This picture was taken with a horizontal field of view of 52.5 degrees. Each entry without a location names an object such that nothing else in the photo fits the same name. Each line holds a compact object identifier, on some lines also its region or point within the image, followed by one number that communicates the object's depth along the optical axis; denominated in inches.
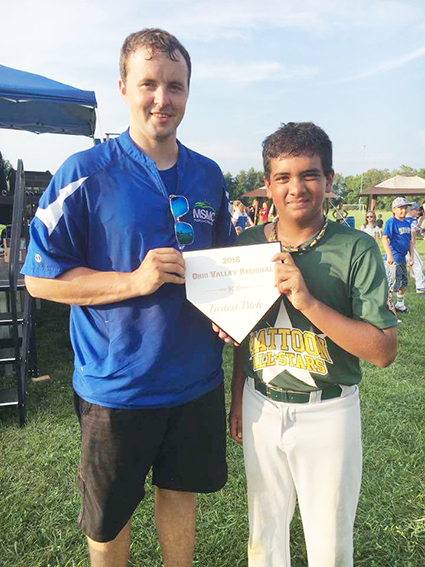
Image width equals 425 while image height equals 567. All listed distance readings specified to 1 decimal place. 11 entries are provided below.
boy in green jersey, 56.1
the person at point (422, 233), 841.4
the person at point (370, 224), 488.1
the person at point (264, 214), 811.0
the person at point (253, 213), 1093.0
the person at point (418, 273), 365.4
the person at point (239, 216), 604.2
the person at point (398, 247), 301.7
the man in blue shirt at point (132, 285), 58.9
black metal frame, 135.4
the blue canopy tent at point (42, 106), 217.9
